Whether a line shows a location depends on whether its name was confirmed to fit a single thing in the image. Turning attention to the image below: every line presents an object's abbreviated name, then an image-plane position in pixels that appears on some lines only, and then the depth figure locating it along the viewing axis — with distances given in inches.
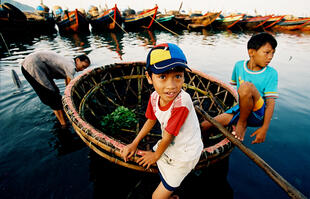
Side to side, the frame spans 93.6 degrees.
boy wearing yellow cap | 42.5
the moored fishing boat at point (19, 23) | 530.5
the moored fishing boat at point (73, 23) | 650.2
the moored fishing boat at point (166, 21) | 863.0
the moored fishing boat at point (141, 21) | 739.1
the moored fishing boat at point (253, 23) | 909.8
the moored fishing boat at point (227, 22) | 916.6
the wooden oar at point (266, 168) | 39.2
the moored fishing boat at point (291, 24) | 912.6
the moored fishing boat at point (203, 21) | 903.5
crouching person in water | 102.7
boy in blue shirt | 69.0
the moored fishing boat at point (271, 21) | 905.1
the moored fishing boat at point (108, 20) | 703.1
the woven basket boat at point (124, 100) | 60.6
